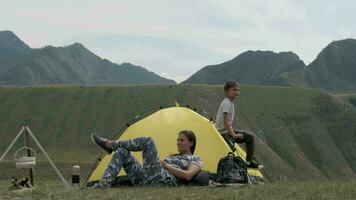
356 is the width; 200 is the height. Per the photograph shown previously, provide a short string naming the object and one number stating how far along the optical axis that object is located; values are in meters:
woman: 11.72
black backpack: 13.36
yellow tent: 15.70
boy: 14.20
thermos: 13.89
